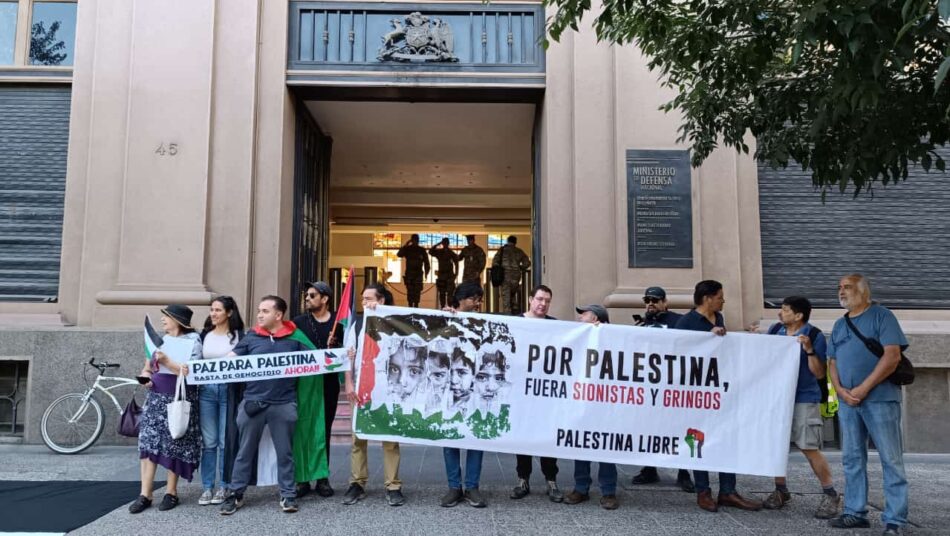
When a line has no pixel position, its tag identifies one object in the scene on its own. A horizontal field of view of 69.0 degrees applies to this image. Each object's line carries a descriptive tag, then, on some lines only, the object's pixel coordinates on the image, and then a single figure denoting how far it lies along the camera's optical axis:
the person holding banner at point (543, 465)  6.06
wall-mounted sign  9.20
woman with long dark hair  5.87
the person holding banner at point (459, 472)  5.80
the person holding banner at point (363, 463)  5.86
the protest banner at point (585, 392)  5.69
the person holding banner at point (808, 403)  5.73
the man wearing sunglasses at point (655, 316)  6.71
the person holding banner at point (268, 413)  5.66
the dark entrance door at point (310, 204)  10.35
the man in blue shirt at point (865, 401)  5.10
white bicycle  8.23
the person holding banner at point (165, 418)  5.62
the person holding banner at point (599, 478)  5.79
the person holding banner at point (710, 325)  5.80
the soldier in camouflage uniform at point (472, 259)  16.28
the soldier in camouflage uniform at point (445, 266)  16.59
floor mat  5.26
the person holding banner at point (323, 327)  6.31
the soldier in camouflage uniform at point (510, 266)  14.38
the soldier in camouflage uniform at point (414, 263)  16.53
